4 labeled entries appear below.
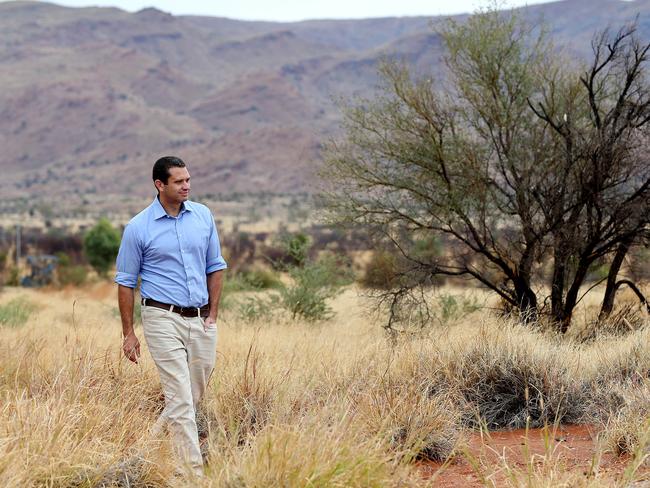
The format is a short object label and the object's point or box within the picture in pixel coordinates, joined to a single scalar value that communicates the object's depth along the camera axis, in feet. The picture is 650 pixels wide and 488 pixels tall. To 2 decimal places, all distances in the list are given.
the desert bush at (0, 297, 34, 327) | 54.86
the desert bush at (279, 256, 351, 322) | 62.95
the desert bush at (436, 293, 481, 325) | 51.45
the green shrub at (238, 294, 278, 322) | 60.58
